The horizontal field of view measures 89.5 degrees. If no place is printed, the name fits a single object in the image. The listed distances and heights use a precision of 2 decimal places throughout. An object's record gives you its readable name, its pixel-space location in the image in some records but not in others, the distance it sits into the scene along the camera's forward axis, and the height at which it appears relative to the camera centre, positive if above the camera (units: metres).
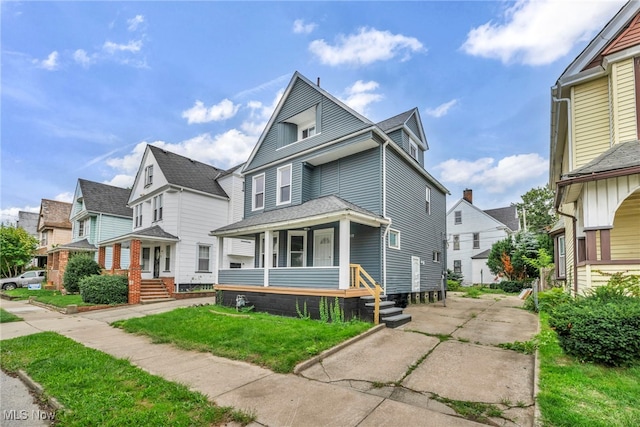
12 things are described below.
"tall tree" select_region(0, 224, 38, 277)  30.50 -0.92
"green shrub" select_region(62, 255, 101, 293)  19.41 -1.85
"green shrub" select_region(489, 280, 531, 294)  23.80 -3.17
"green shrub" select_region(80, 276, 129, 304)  15.10 -2.37
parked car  27.41 -3.53
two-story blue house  10.77 +1.54
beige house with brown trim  6.96 +2.69
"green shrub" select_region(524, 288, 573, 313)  9.80 -1.85
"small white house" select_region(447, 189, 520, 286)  30.77 +0.77
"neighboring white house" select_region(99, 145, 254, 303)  19.55 +1.52
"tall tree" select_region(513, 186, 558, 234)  38.19 +4.55
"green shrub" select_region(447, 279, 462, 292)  24.78 -3.44
